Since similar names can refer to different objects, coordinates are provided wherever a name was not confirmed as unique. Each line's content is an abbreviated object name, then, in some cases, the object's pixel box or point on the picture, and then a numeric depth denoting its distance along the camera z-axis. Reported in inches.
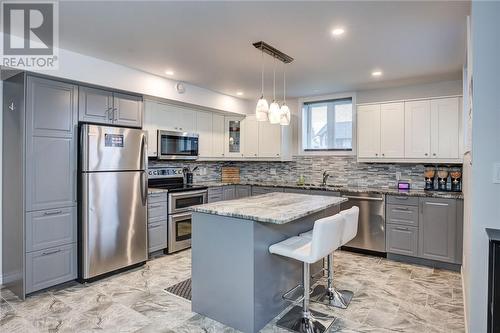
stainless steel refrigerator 130.3
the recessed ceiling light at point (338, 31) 105.0
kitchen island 91.6
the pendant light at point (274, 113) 116.7
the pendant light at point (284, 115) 120.1
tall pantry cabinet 116.0
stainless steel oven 172.2
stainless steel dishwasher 167.0
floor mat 119.2
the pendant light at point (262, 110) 115.0
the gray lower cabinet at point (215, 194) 200.8
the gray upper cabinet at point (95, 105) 133.1
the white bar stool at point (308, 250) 86.9
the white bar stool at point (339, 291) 105.2
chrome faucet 203.1
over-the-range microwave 177.2
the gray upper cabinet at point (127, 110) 146.3
